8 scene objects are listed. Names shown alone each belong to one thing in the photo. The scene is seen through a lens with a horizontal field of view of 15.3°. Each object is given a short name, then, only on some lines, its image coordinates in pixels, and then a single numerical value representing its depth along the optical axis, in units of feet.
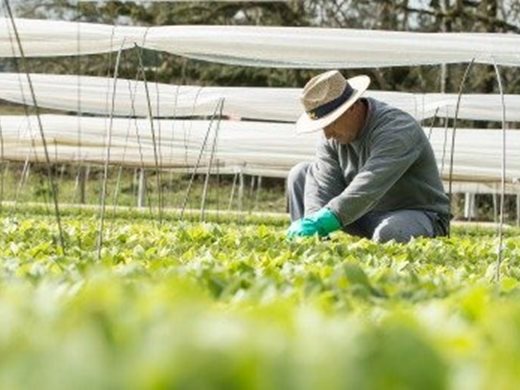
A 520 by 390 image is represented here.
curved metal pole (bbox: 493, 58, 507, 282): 18.35
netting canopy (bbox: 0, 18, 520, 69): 37.46
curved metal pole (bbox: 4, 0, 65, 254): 18.55
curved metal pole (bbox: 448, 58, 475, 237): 34.58
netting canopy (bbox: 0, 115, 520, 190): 73.06
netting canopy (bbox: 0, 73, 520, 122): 62.79
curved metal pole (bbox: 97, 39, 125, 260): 21.55
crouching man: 30.82
